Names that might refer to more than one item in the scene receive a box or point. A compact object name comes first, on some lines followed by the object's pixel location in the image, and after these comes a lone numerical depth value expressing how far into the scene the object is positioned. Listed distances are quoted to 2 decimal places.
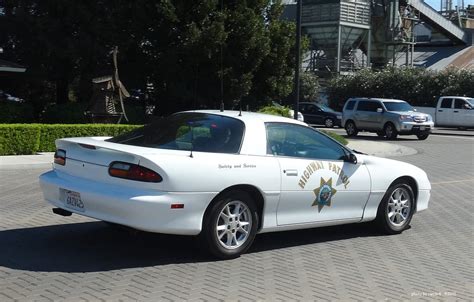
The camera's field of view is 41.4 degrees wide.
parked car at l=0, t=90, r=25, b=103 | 25.37
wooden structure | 19.72
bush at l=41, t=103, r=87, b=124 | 21.77
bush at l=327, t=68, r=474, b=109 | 39.12
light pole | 19.86
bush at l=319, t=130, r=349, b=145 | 21.29
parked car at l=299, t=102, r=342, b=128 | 36.78
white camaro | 5.82
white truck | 31.92
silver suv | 27.08
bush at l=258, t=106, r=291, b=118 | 24.37
